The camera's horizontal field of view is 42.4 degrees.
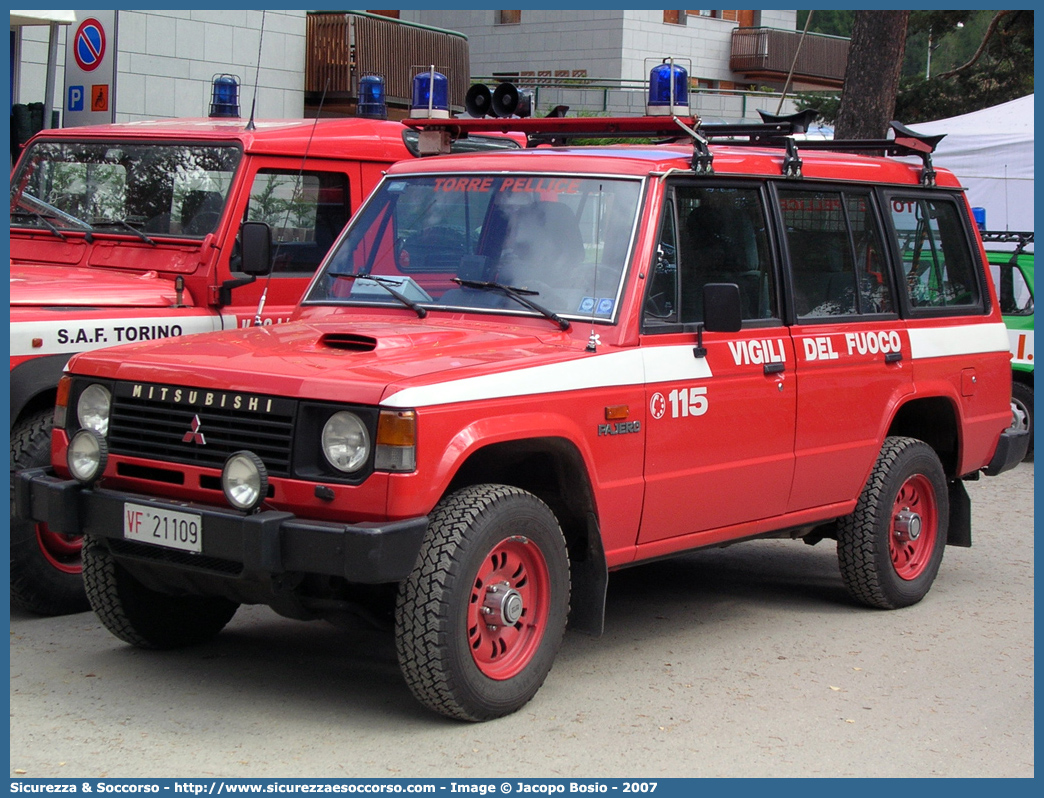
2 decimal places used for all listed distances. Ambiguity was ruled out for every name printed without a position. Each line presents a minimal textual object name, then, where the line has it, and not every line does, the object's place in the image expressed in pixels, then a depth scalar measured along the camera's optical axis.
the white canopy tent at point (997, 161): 17.34
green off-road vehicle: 12.12
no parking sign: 11.87
